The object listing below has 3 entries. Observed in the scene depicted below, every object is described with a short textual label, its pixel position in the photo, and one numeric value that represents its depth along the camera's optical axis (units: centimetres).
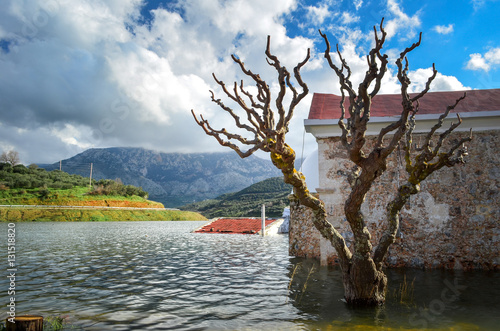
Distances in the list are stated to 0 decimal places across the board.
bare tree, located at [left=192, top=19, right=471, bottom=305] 589
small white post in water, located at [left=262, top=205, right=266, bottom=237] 2538
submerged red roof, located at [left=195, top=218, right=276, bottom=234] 2834
